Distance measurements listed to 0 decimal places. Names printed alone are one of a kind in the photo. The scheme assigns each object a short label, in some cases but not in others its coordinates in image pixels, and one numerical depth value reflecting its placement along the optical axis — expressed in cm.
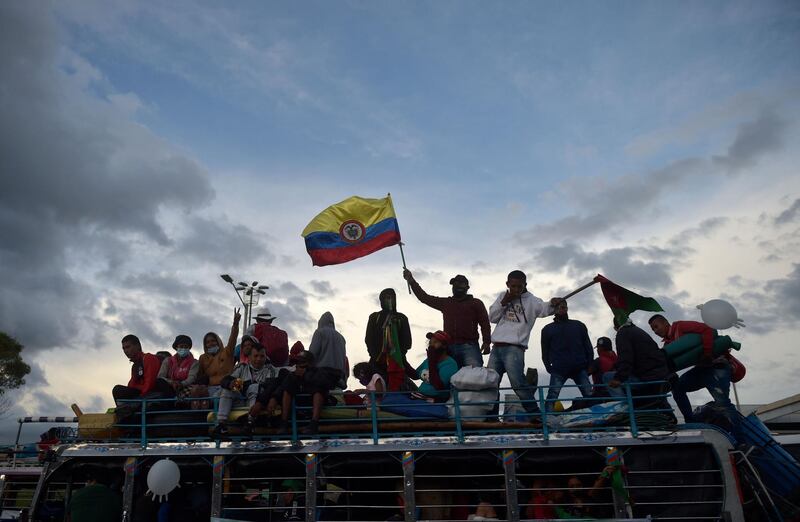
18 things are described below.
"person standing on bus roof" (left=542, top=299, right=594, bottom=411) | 916
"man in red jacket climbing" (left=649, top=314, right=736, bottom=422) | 866
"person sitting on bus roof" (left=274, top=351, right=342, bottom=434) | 902
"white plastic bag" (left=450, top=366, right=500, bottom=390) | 873
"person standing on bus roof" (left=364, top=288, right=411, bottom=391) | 1021
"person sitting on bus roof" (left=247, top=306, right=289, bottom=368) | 1091
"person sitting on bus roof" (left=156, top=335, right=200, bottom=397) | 1040
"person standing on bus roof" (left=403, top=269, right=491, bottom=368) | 970
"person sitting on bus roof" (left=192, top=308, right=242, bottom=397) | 1028
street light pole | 2542
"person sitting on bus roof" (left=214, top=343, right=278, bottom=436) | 921
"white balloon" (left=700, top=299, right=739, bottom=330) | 872
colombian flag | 1159
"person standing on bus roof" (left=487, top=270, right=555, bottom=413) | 930
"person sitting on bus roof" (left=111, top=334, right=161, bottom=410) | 1009
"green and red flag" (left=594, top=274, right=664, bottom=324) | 978
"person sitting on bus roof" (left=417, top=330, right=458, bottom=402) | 942
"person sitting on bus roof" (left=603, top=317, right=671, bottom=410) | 824
